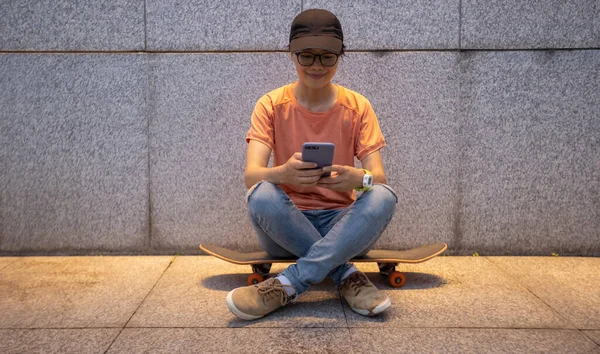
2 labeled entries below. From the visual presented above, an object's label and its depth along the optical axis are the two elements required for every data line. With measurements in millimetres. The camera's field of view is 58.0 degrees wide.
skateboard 3258
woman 2852
